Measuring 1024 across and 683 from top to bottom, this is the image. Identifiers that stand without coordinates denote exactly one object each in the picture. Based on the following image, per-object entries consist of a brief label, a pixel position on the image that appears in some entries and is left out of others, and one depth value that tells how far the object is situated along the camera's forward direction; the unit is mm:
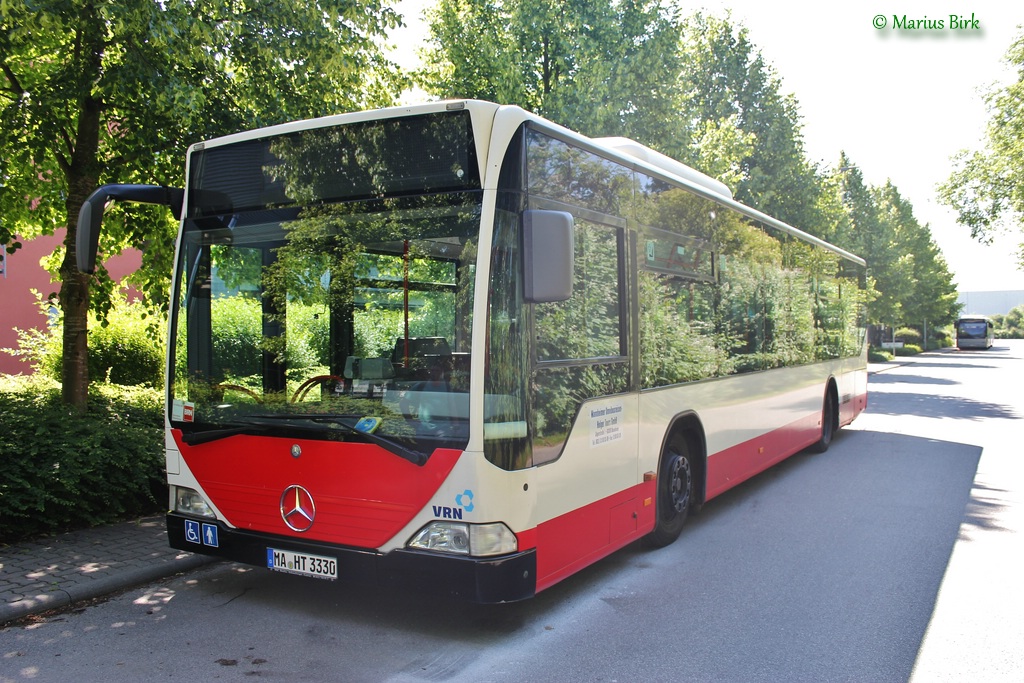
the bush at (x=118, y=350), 13930
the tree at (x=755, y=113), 27406
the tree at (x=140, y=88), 7312
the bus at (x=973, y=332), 66812
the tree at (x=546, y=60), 14125
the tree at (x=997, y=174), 25203
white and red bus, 4191
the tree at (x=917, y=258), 55219
